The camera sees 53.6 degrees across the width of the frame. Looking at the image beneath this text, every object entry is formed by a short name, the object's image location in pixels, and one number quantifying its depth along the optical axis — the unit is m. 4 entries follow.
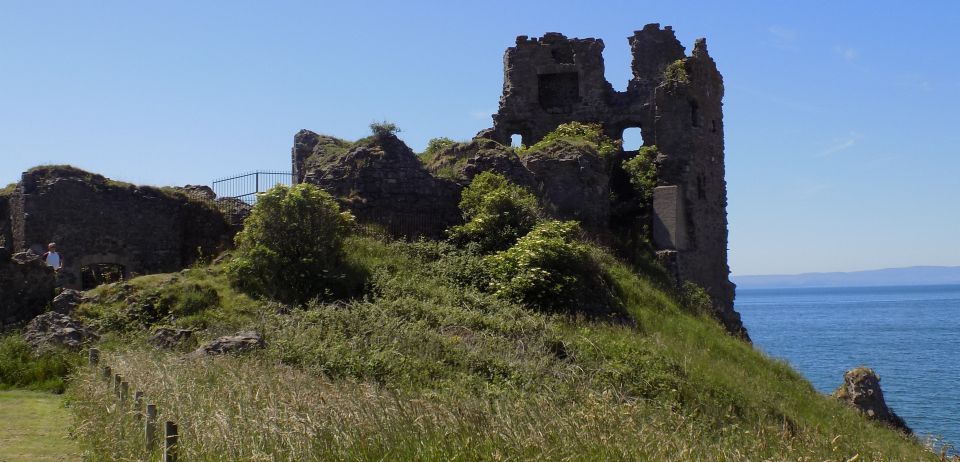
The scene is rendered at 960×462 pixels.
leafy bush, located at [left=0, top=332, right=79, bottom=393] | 14.88
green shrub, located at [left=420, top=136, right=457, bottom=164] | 27.39
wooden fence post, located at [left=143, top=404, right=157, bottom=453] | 9.32
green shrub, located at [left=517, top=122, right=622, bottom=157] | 26.73
